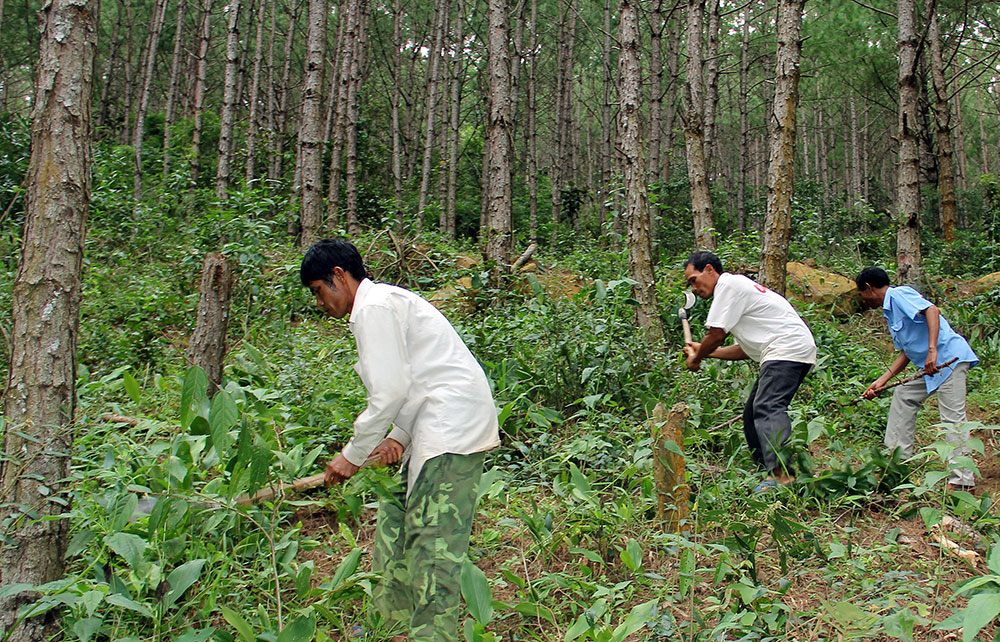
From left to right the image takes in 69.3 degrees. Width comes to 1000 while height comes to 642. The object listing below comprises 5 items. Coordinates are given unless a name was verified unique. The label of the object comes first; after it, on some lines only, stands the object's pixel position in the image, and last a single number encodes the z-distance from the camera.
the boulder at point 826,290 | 8.26
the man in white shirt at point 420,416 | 2.42
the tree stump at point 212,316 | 3.83
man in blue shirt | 4.36
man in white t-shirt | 4.16
